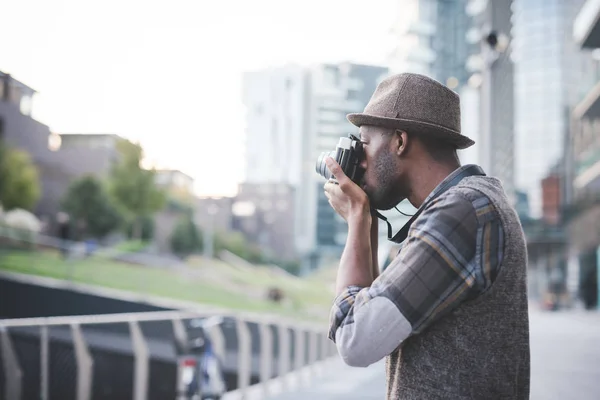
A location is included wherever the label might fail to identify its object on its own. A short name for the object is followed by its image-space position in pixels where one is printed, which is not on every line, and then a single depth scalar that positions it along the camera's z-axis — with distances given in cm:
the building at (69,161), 4800
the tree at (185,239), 5297
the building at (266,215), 8381
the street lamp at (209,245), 5251
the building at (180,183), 7791
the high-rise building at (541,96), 5203
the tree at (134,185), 3959
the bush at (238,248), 5819
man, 129
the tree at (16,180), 3344
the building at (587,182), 1648
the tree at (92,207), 4106
